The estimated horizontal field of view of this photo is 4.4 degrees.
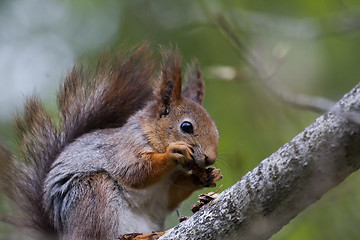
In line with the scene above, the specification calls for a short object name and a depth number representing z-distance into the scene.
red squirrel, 3.13
